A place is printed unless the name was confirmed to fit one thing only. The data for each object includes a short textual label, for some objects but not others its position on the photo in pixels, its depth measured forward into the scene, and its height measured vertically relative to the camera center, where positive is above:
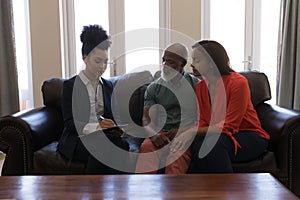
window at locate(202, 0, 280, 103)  3.31 -0.01
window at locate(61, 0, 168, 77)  3.34 +0.08
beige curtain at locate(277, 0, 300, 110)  2.95 -0.23
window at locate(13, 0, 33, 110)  3.39 -0.21
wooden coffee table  1.26 -0.59
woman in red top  1.91 -0.52
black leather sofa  1.96 -0.68
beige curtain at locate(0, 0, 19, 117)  3.12 -0.30
